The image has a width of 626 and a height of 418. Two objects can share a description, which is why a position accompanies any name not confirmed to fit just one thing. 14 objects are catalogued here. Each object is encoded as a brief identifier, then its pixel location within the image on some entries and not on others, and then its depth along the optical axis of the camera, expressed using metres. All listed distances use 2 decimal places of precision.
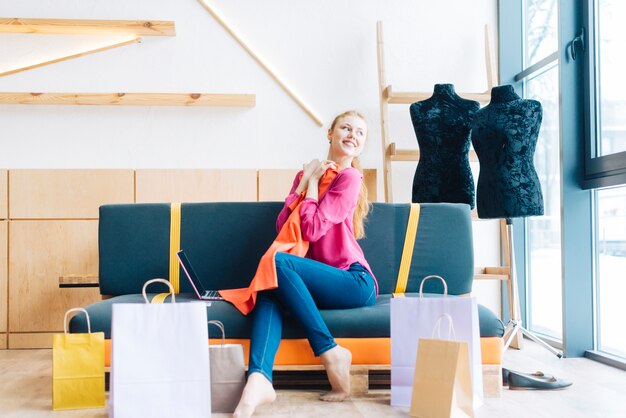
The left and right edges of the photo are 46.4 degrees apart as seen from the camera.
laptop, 2.75
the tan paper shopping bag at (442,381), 2.12
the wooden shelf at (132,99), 4.37
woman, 2.39
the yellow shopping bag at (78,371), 2.37
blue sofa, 2.98
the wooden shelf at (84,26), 4.28
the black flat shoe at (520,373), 2.79
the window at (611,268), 3.35
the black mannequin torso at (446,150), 3.64
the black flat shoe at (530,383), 2.71
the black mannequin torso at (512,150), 3.14
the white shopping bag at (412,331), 2.38
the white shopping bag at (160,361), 2.16
